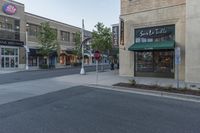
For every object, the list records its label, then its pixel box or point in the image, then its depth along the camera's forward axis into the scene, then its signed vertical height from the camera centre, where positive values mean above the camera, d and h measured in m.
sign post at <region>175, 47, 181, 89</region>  8.42 +0.49
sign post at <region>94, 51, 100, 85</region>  11.51 +0.75
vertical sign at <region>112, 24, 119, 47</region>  19.73 +3.61
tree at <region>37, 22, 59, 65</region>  28.28 +4.95
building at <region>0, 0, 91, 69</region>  25.41 +5.33
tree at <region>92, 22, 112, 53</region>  20.68 +3.83
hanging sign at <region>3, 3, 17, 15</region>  25.19 +9.89
